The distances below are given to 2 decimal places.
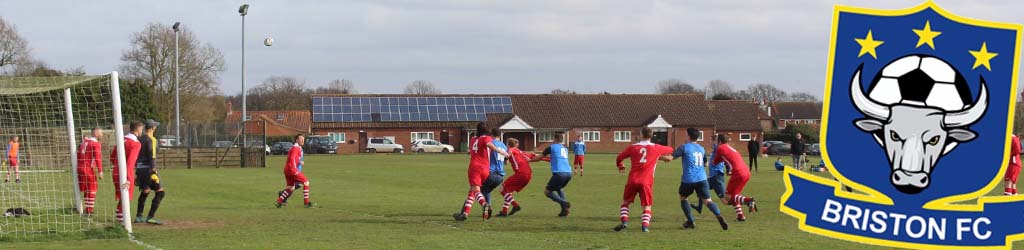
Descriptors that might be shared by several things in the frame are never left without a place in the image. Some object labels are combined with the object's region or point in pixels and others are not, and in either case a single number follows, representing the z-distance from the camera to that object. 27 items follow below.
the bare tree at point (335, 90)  130.38
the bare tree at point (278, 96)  120.50
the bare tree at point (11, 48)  65.88
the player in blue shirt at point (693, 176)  14.86
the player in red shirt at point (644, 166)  14.40
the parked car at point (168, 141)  52.56
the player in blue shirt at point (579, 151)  35.03
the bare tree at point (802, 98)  148.65
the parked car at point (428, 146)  77.06
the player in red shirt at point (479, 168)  16.56
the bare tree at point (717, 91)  135.88
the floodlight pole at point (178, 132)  52.07
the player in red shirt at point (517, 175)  16.91
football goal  15.19
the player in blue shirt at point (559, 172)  17.17
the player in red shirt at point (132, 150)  15.21
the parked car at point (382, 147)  78.25
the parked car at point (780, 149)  74.69
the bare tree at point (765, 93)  138.38
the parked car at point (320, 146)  73.88
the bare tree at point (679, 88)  138.25
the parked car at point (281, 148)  72.39
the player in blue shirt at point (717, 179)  17.20
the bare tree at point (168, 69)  72.62
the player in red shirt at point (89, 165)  17.44
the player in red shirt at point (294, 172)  19.78
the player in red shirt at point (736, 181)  16.08
